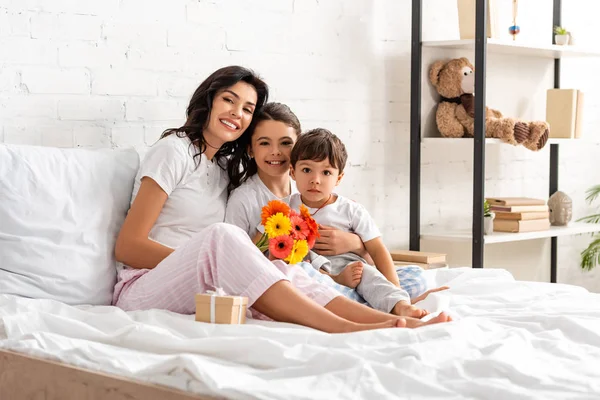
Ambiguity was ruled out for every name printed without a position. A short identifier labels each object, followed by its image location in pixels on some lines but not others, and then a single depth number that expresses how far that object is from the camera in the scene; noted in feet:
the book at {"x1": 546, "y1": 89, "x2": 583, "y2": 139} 12.95
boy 8.28
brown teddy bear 11.87
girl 8.51
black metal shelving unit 11.14
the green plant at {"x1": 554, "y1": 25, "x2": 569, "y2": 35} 13.03
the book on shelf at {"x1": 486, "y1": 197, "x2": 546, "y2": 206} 12.13
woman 6.67
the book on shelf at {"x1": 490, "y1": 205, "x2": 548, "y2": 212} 12.01
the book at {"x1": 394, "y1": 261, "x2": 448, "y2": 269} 10.54
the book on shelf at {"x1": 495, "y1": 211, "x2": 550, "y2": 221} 12.04
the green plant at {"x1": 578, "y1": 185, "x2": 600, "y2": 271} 14.15
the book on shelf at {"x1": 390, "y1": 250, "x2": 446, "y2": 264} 10.77
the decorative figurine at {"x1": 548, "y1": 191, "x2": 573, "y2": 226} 13.17
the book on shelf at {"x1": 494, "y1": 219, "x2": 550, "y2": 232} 12.05
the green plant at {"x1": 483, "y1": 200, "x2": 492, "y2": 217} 11.66
